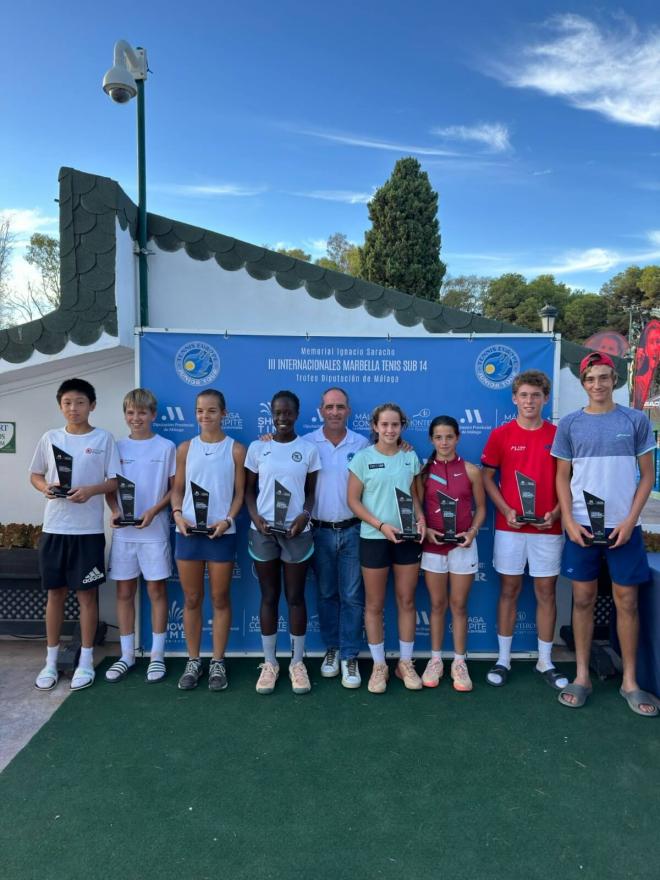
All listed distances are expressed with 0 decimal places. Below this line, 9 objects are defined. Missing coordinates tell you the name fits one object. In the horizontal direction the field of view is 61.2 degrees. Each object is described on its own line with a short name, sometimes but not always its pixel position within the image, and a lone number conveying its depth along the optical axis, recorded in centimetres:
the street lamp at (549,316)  1159
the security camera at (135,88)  356
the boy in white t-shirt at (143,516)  330
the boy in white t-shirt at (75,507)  320
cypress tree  2031
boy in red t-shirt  320
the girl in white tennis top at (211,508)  320
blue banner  360
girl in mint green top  312
